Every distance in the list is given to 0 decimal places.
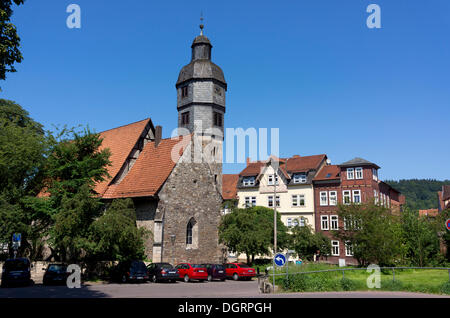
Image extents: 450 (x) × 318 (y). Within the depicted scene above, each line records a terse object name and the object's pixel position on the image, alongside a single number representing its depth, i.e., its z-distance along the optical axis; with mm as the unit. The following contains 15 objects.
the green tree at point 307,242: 36062
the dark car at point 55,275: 20953
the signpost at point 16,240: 21625
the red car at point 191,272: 24750
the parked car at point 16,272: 19703
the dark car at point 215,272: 25842
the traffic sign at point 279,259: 14553
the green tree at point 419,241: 29922
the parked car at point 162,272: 22991
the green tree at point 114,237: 22000
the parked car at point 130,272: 21922
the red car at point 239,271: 27500
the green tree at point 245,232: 30312
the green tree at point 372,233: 25797
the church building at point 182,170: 29297
